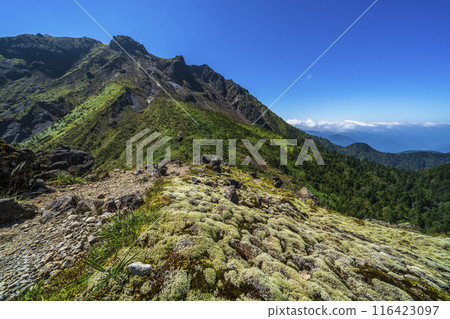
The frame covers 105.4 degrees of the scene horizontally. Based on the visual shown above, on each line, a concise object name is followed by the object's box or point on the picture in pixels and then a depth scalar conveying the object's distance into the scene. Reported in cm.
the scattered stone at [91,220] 843
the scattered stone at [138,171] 1839
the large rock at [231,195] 1507
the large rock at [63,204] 920
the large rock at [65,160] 1699
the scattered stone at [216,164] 2666
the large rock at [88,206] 934
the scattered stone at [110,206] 978
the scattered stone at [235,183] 2106
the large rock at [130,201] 1033
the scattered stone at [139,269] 553
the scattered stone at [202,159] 2878
